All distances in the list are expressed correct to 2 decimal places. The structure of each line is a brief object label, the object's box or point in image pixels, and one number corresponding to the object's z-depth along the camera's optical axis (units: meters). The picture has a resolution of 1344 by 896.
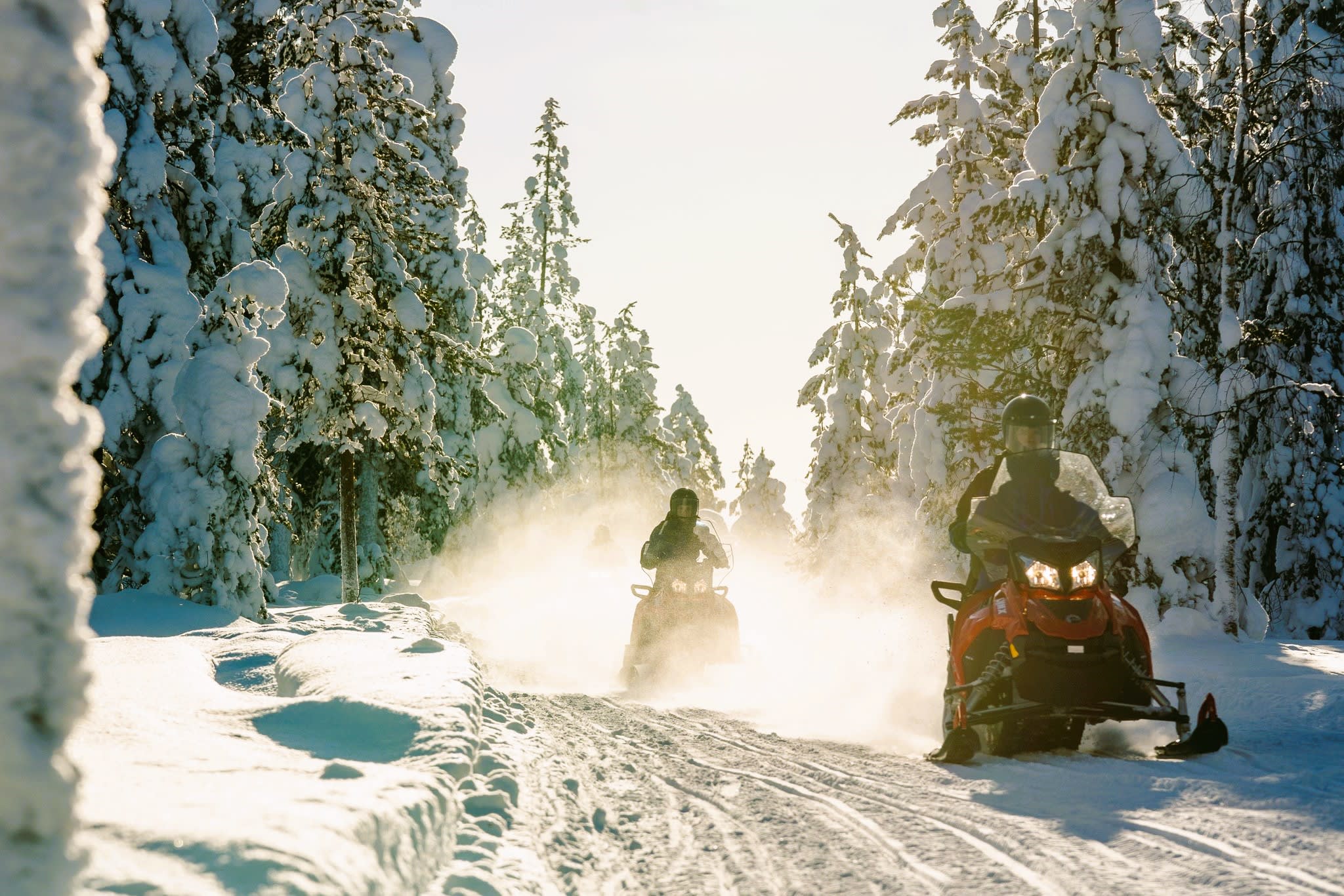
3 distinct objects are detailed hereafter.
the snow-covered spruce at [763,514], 74.00
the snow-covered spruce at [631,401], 58.53
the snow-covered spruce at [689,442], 69.19
